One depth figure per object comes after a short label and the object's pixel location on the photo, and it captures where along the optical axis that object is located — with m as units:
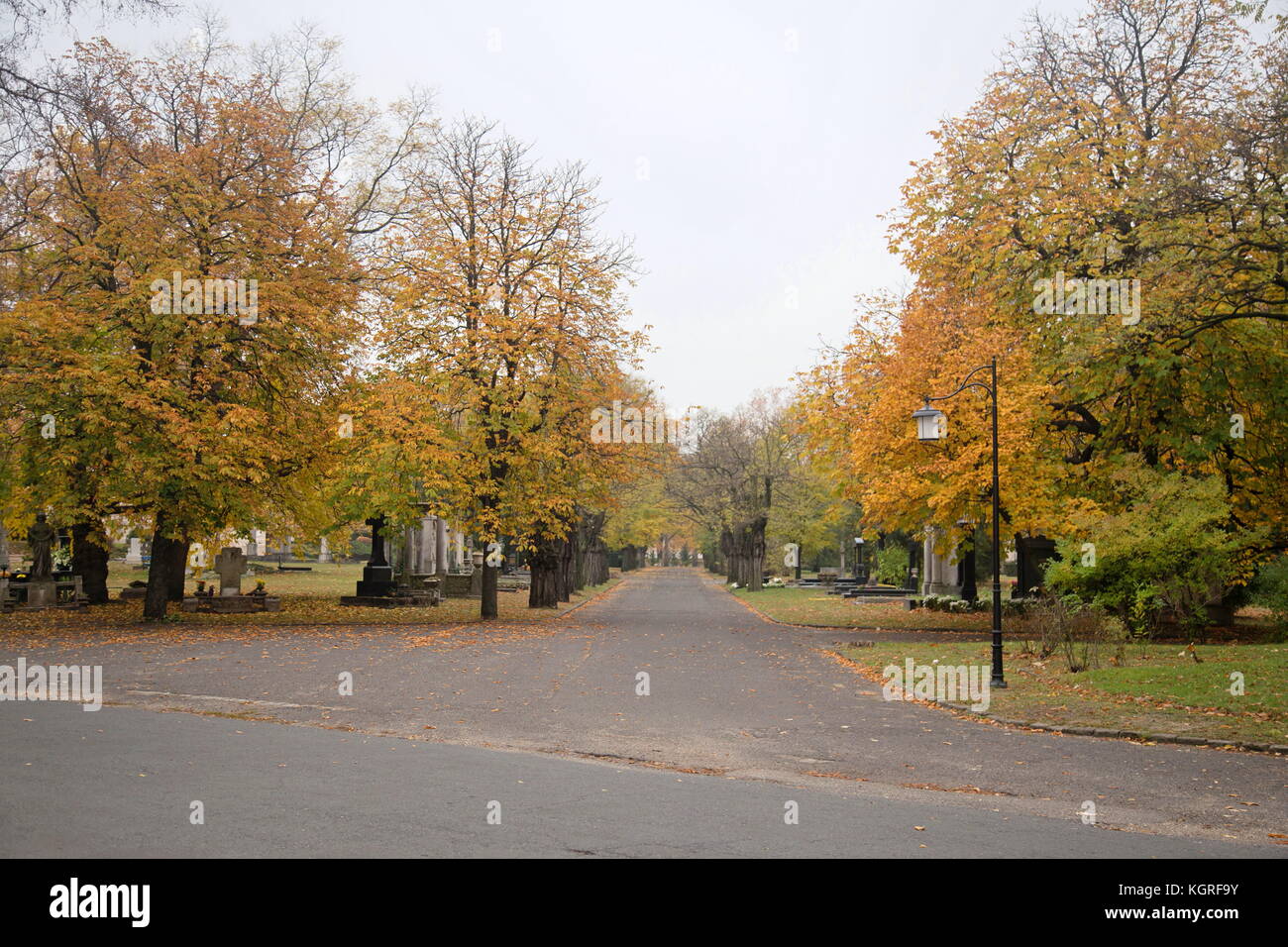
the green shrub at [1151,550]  18.67
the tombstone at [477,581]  43.80
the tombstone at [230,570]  31.44
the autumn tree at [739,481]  54.09
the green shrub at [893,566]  53.38
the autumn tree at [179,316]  22.75
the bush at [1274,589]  20.39
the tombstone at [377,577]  34.78
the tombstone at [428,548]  47.99
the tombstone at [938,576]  38.94
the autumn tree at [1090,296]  15.34
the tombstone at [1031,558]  30.90
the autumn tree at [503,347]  27.64
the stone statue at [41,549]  30.62
